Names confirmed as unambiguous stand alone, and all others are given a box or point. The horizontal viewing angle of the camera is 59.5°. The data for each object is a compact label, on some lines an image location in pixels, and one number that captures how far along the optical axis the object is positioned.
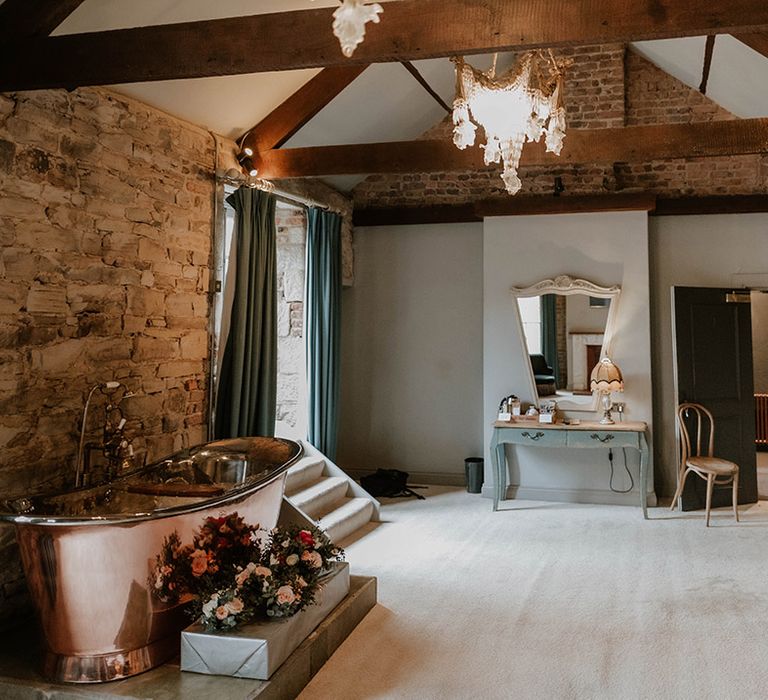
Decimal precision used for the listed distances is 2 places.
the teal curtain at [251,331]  5.03
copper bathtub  2.67
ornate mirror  6.32
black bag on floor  6.59
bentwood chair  5.48
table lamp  6.00
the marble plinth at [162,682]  2.62
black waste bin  6.66
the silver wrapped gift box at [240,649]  2.72
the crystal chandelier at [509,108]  3.37
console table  5.68
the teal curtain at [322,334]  6.39
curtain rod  5.09
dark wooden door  6.10
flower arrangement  2.84
